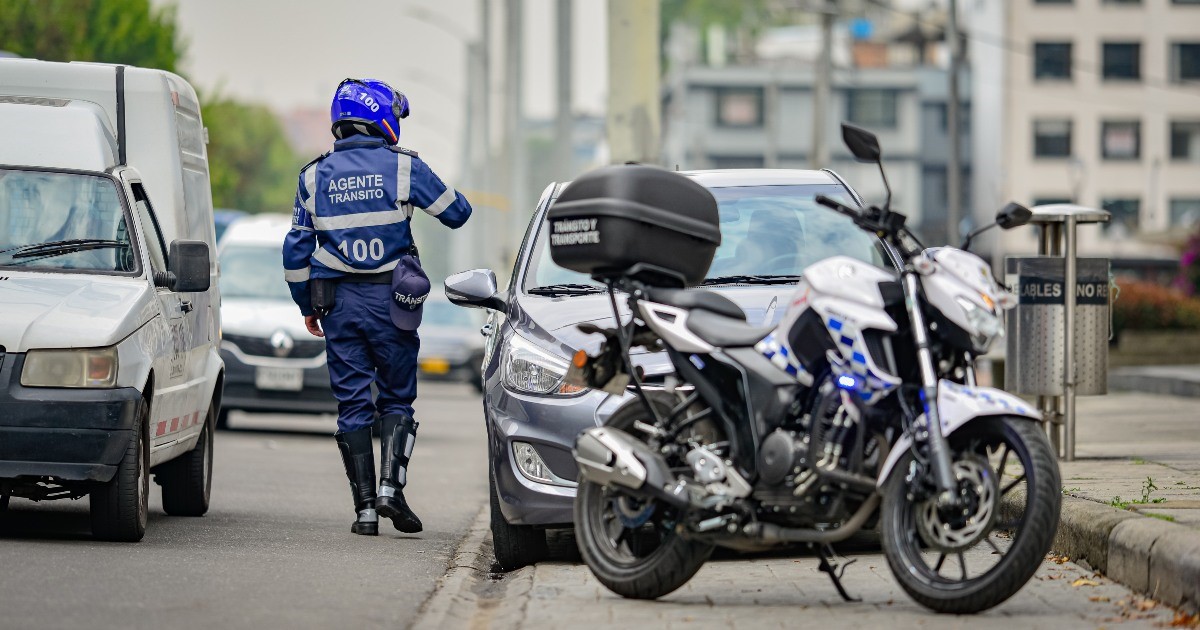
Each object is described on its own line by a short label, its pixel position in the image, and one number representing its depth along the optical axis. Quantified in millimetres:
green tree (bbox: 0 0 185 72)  56500
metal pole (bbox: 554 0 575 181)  33094
